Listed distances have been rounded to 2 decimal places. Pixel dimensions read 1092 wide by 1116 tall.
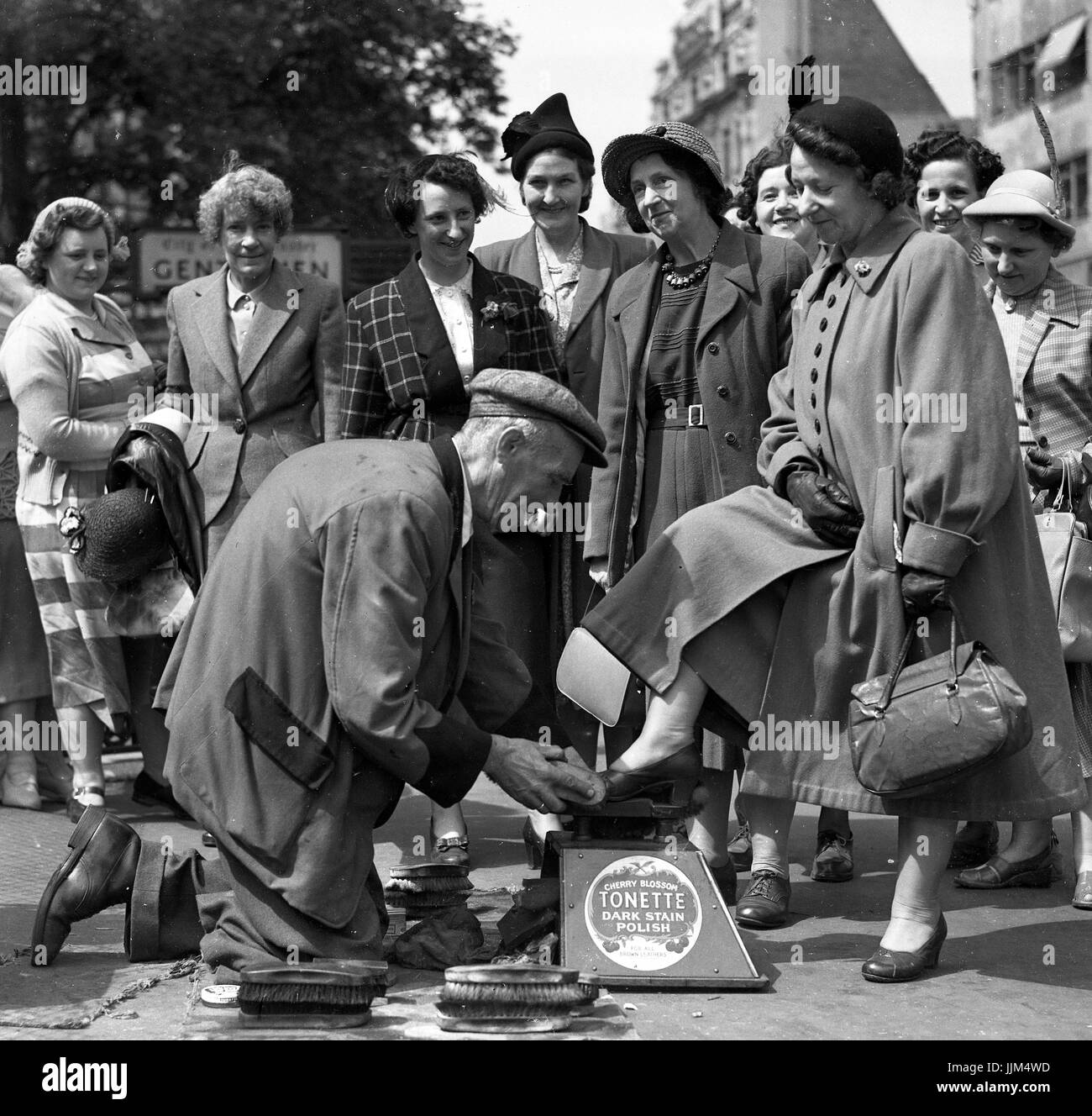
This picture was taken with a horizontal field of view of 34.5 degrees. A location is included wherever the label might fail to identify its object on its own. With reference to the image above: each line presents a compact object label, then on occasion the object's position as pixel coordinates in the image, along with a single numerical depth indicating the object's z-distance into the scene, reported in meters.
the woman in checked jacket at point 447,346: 5.74
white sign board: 14.58
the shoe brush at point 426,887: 4.93
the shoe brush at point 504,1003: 3.77
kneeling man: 3.99
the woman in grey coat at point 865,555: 4.33
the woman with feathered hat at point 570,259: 5.96
